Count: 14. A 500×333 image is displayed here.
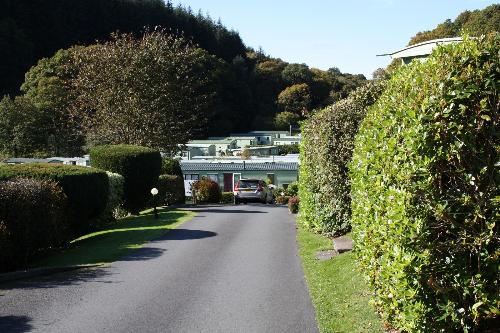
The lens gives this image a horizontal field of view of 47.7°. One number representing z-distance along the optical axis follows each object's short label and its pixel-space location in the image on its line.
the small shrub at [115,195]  21.03
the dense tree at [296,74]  109.38
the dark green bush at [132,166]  23.08
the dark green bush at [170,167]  32.00
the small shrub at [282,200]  34.25
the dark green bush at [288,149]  70.00
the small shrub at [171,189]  28.48
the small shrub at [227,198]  35.41
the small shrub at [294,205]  24.78
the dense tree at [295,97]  99.12
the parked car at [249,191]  31.66
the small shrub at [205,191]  32.94
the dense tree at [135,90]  31.39
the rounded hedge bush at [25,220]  12.03
